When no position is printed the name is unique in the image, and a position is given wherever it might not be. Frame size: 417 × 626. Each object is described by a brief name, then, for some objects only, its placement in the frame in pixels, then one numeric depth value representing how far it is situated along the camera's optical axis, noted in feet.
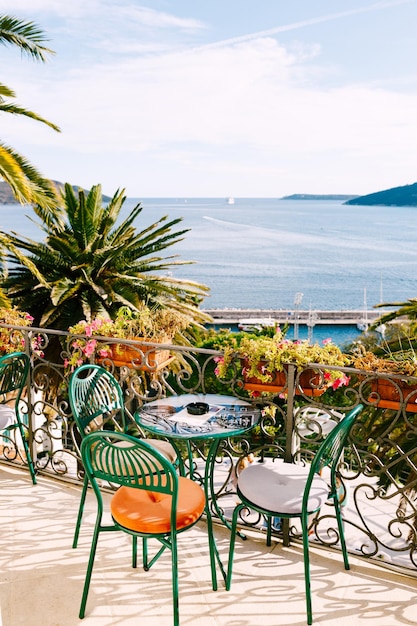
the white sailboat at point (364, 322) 212.50
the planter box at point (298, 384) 10.67
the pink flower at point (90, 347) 12.77
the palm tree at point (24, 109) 26.61
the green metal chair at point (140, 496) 7.60
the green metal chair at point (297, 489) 8.40
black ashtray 10.10
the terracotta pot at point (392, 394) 9.86
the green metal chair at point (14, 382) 12.28
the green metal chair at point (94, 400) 10.06
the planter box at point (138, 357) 12.35
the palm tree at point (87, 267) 36.37
